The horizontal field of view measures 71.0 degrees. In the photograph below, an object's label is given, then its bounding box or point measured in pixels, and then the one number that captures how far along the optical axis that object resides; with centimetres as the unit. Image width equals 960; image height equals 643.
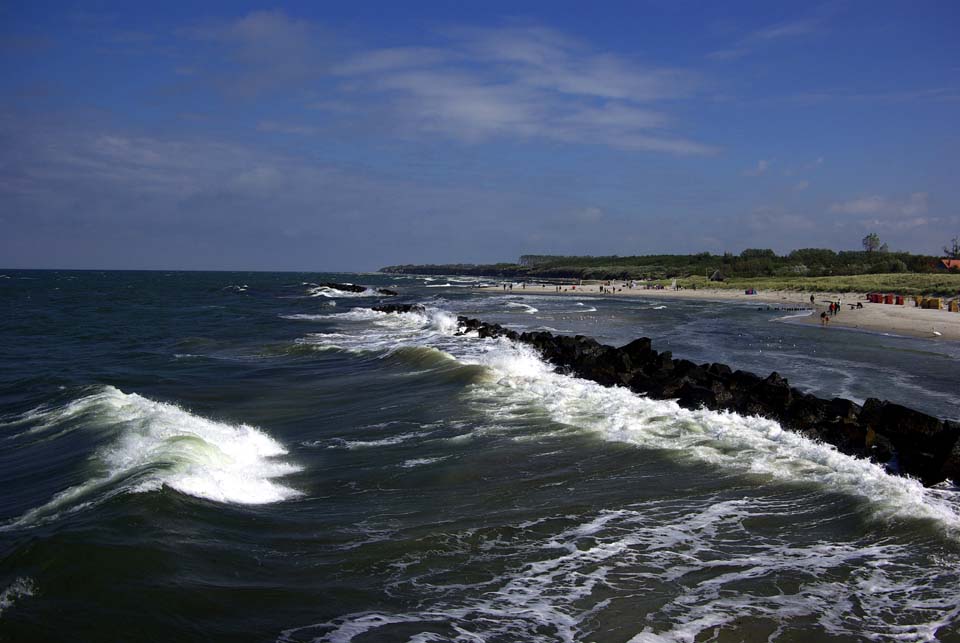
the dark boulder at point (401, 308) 4466
